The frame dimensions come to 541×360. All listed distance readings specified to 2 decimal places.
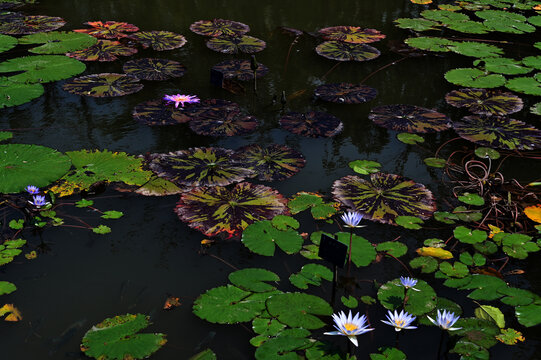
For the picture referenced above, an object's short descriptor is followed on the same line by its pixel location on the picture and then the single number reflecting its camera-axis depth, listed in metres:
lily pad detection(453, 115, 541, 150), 3.18
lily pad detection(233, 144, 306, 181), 2.78
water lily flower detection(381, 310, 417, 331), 1.58
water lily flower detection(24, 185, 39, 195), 2.40
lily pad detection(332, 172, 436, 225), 2.47
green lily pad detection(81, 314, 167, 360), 1.66
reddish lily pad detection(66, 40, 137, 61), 4.46
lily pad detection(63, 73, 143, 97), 3.75
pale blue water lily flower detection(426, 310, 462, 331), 1.52
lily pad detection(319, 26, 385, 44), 5.11
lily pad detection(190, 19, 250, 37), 5.18
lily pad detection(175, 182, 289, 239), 2.32
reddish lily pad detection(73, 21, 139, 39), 5.06
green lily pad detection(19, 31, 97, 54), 4.55
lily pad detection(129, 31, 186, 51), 4.79
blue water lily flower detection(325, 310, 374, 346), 1.49
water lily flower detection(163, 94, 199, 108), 3.53
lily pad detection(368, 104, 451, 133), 3.36
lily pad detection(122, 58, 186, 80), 4.08
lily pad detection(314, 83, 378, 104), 3.76
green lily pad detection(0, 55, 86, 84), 3.90
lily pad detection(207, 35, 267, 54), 4.73
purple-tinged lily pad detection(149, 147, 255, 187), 2.65
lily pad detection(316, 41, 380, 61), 4.64
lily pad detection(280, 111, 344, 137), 3.27
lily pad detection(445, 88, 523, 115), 3.63
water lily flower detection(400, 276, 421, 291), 1.77
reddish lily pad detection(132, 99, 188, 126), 3.33
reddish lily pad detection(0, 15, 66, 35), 5.11
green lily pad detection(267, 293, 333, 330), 1.77
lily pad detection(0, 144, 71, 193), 2.50
